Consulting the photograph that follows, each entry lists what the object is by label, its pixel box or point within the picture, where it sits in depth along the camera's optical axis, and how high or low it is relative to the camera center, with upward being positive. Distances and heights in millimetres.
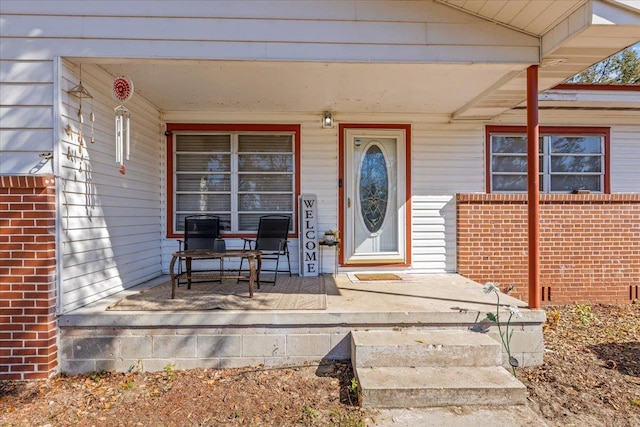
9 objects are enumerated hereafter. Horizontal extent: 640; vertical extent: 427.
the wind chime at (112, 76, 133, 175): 3426 +1044
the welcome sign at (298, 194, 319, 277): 5008 -360
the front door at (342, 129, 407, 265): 5215 +208
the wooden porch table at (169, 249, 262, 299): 3697 -425
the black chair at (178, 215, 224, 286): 4820 -266
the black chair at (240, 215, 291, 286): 4832 -338
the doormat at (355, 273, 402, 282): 4829 -840
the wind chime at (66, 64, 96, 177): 3259 +863
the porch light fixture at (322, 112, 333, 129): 4984 +1205
